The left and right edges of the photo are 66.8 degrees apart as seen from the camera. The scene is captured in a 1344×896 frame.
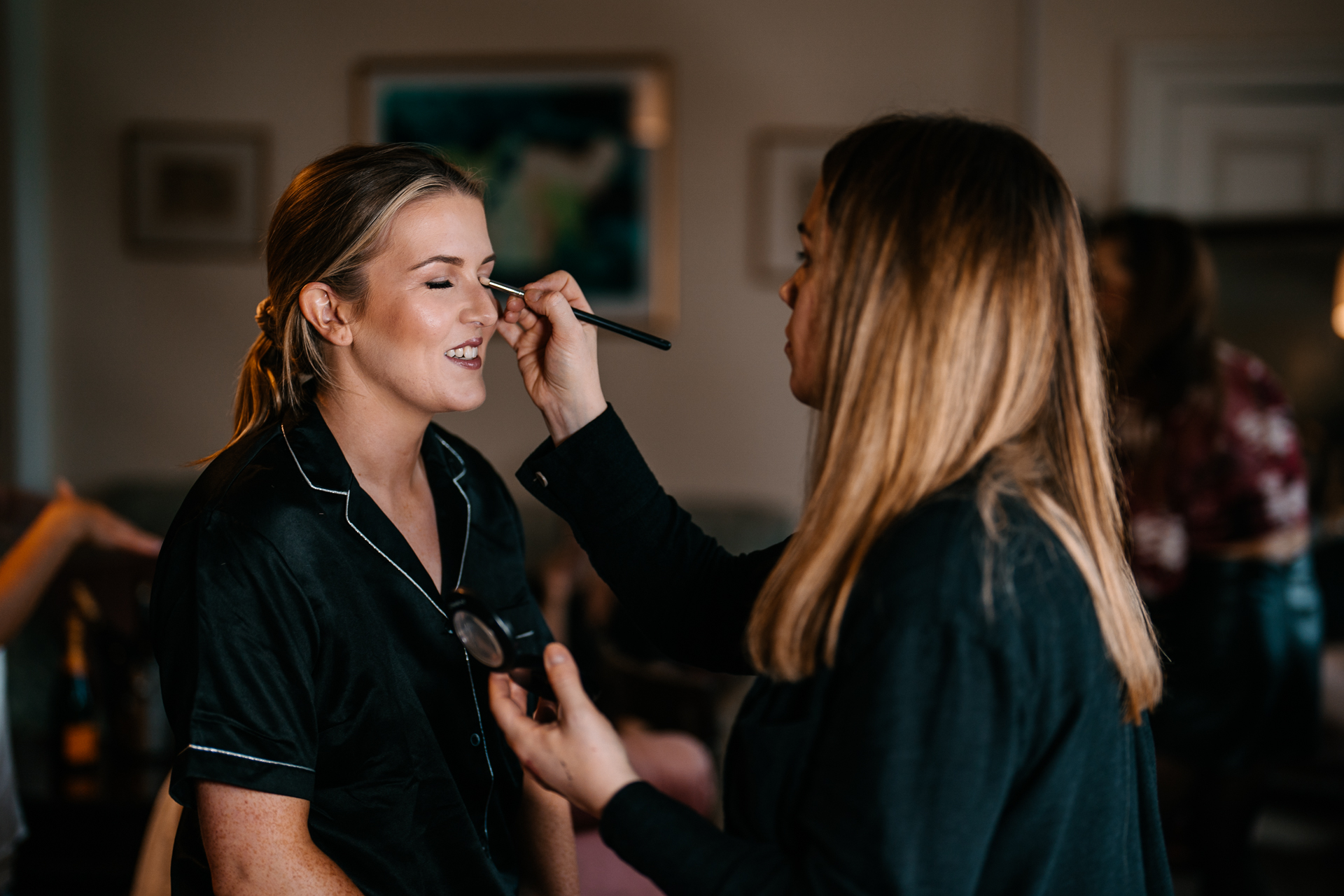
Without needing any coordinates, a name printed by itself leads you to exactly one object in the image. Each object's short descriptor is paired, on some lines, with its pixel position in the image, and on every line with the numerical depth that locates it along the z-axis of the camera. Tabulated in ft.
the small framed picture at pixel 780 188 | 11.45
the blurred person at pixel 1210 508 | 7.82
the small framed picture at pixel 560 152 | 11.60
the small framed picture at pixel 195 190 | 11.93
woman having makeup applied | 3.23
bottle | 7.66
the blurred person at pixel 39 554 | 5.61
